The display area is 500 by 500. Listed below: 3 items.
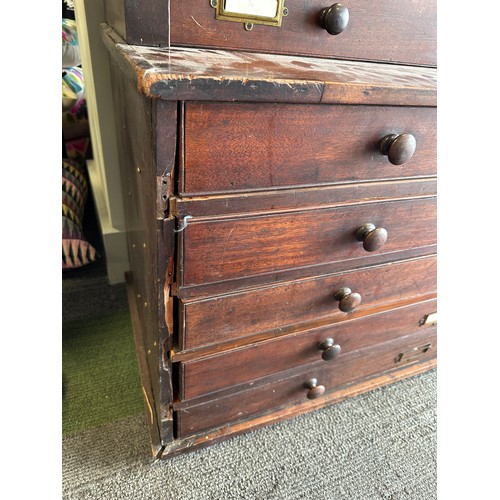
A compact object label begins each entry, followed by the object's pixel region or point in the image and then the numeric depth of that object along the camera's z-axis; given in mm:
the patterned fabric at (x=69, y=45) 1195
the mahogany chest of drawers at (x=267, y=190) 516
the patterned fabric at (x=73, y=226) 1279
